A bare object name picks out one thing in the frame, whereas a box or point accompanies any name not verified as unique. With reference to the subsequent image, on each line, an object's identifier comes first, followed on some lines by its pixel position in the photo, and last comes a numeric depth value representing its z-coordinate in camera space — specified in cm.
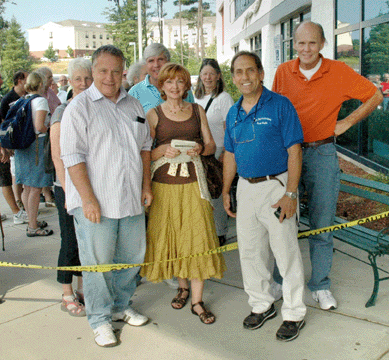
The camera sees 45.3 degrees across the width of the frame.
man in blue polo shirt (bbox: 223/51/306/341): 302
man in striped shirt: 290
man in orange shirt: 335
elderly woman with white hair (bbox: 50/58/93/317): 319
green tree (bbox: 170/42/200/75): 4126
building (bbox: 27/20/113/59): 15500
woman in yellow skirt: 340
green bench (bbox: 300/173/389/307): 350
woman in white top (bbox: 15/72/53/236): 544
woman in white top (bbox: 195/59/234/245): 468
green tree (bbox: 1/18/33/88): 6801
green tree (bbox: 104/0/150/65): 6072
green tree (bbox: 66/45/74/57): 13791
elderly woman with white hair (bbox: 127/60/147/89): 502
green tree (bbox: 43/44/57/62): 12362
